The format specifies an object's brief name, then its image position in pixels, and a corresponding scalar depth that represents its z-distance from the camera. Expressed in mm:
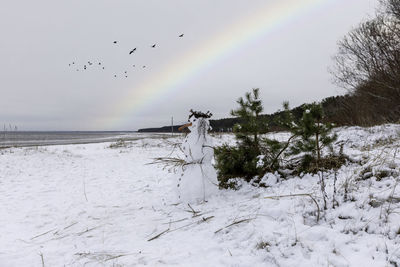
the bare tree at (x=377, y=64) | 10289
